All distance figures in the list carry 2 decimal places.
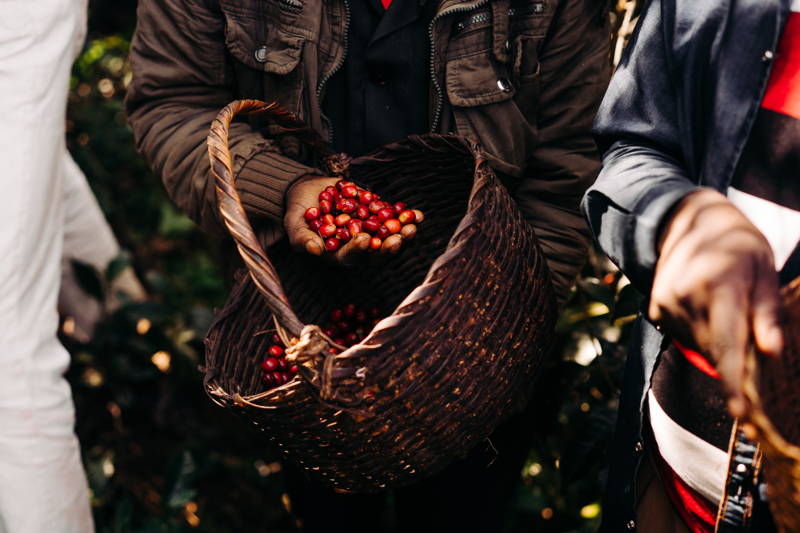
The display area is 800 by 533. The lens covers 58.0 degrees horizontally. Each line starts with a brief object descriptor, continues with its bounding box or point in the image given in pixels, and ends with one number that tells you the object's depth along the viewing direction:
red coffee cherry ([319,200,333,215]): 1.40
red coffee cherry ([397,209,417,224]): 1.45
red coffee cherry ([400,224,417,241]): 1.43
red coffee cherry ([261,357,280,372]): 1.46
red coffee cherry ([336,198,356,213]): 1.39
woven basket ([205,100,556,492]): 1.10
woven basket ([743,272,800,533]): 0.76
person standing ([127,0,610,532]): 1.45
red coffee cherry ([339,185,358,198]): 1.42
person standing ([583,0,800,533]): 0.79
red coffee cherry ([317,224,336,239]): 1.35
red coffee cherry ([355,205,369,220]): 1.42
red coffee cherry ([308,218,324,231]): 1.38
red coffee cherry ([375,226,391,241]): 1.42
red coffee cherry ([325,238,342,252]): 1.37
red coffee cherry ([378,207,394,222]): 1.44
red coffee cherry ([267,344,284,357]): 1.47
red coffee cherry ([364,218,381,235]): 1.41
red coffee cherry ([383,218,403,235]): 1.42
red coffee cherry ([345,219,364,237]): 1.36
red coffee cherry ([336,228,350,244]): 1.36
